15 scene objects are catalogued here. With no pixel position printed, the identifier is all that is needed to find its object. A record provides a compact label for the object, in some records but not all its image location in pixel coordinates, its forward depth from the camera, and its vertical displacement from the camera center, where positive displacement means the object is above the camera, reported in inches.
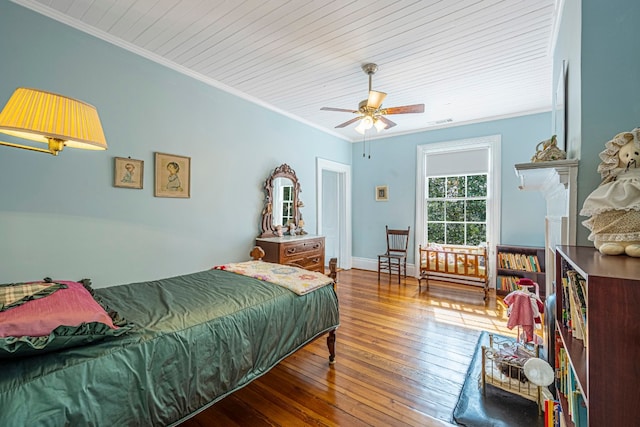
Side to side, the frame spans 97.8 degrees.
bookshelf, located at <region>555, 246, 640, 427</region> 30.9 -14.6
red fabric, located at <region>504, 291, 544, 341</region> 82.7 -29.0
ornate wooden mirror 156.0 +5.8
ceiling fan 108.0 +41.3
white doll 43.4 +2.2
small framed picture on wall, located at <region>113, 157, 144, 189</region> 99.7 +13.2
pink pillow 39.6 -17.1
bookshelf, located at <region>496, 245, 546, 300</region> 152.9 -28.6
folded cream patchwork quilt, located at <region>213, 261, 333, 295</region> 80.8 -20.6
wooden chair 196.9 -28.2
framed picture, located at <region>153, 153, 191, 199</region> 111.3 +13.7
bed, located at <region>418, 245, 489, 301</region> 157.3 -29.7
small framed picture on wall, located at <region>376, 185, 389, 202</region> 214.8 +15.2
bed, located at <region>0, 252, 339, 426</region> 37.6 -25.3
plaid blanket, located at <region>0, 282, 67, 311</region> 48.2 -16.5
